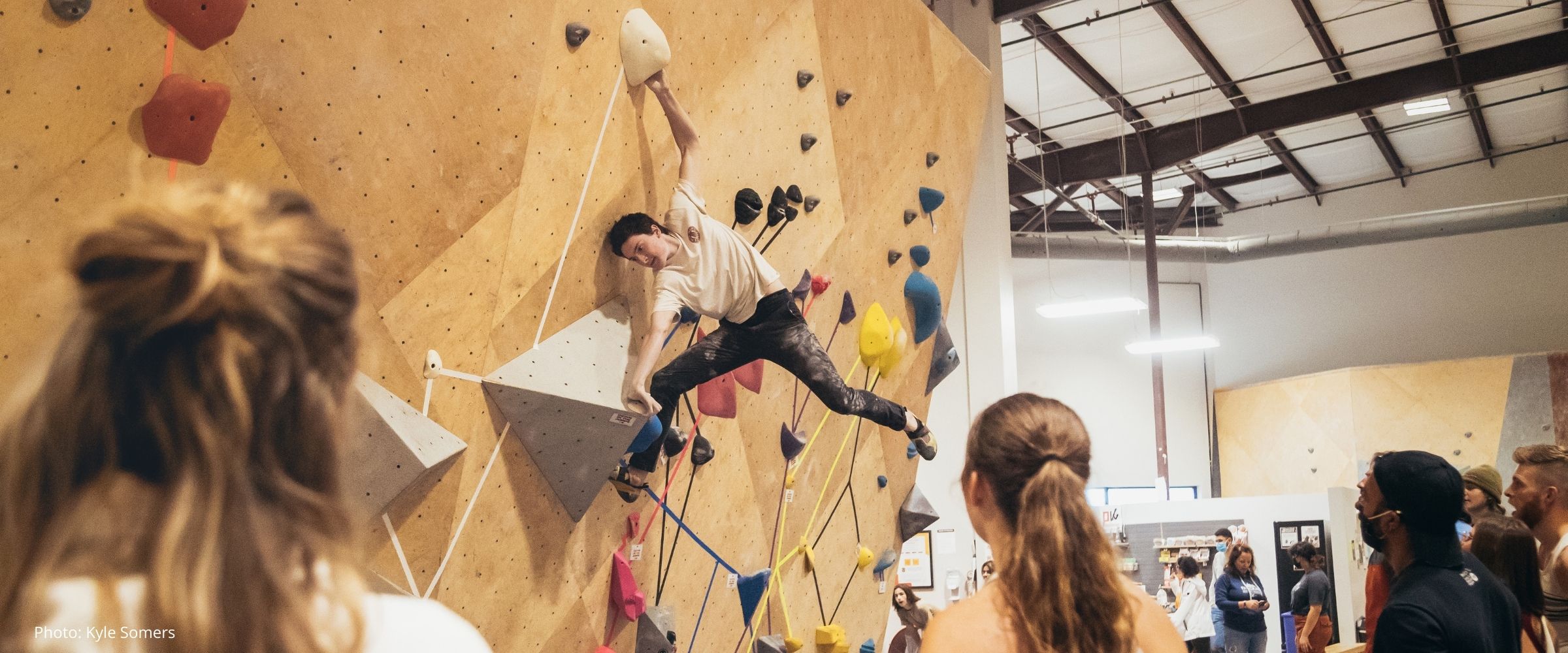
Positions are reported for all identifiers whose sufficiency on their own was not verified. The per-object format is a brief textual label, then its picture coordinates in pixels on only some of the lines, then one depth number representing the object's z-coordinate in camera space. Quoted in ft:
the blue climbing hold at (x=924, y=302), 16.74
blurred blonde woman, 2.21
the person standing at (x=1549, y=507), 10.41
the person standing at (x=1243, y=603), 23.80
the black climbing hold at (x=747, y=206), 12.35
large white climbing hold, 10.50
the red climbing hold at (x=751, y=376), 13.05
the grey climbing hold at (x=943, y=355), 17.76
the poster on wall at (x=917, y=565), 27.20
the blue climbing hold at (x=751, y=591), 13.51
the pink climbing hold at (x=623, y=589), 11.19
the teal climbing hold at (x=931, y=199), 16.70
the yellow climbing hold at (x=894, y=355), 15.79
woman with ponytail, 4.80
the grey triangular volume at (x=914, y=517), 17.85
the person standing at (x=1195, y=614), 26.68
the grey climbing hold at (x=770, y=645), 13.84
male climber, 10.61
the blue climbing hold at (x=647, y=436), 10.86
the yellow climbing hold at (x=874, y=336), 15.48
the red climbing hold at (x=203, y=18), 7.07
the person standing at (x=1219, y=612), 26.53
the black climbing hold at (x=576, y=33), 10.03
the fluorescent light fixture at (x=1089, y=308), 34.68
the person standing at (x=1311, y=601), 20.35
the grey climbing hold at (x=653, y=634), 11.68
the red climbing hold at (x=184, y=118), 6.98
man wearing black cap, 6.67
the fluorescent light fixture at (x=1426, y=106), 36.42
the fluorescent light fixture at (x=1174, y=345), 38.93
